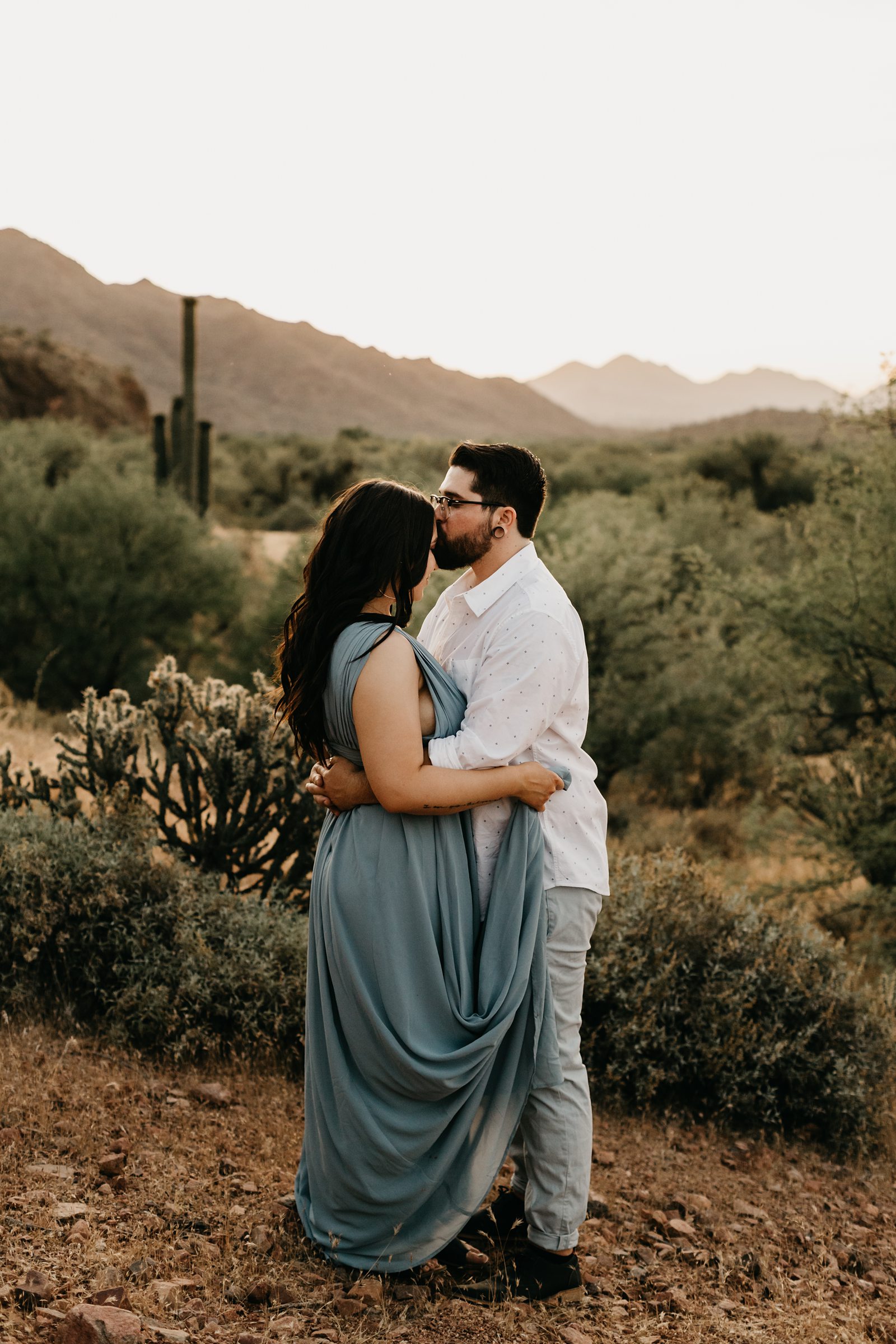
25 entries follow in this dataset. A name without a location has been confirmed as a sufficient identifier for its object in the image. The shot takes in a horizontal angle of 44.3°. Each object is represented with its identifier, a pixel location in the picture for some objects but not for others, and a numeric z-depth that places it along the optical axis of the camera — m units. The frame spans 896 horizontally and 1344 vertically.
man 2.86
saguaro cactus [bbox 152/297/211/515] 16.67
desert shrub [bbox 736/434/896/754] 7.80
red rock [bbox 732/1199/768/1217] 3.79
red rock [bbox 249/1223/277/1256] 2.97
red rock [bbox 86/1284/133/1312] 2.54
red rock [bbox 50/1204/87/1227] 2.96
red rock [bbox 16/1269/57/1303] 2.55
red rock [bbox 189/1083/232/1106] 3.94
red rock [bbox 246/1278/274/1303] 2.75
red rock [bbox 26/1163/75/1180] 3.21
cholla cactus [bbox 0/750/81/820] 5.41
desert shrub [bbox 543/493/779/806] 9.85
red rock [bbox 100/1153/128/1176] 3.28
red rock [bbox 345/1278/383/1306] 2.75
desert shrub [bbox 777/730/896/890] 7.50
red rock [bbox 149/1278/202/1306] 2.64
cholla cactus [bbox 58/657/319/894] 5.46
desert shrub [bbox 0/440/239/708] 12.68
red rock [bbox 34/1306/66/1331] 2.45
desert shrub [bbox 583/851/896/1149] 4.50
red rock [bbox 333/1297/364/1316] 2.71
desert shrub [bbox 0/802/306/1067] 4.31
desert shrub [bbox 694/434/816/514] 27.47
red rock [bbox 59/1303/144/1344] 2.38
